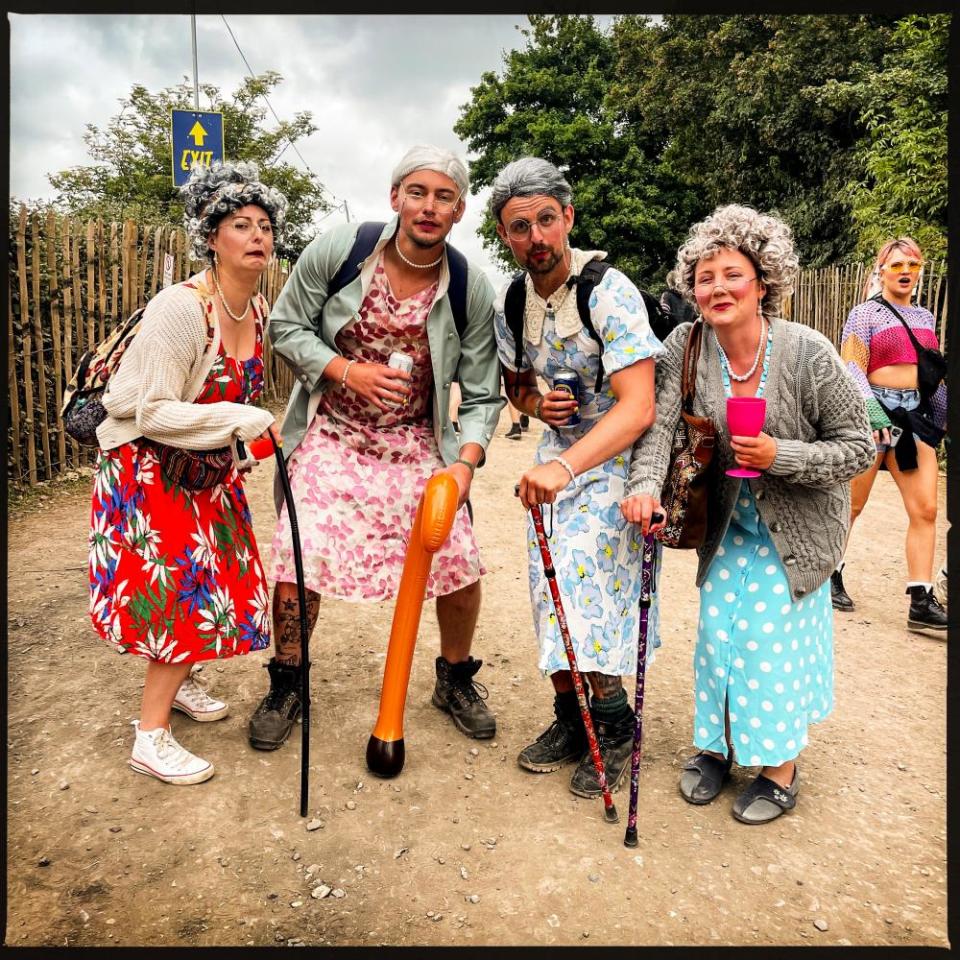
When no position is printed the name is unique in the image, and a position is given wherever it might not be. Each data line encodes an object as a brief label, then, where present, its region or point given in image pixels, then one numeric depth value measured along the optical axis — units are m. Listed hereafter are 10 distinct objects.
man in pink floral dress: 3.03
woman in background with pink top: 4.59
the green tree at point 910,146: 12.01
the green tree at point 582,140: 26.48
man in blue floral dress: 2.68
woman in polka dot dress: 2.59
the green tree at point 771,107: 15.85
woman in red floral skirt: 2.64
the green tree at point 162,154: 16.72
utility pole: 11.83
